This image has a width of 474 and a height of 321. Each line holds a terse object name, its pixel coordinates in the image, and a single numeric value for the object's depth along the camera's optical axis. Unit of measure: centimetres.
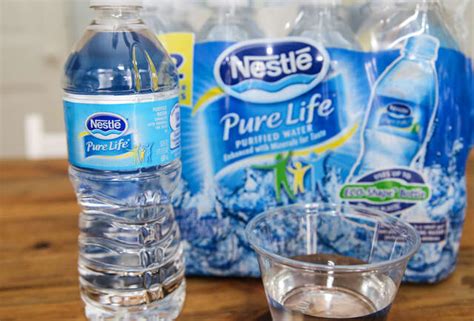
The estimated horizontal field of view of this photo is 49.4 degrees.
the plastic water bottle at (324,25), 66
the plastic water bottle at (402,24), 64
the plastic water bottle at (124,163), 54
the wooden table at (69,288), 63
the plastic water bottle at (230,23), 66
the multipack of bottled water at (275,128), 64
